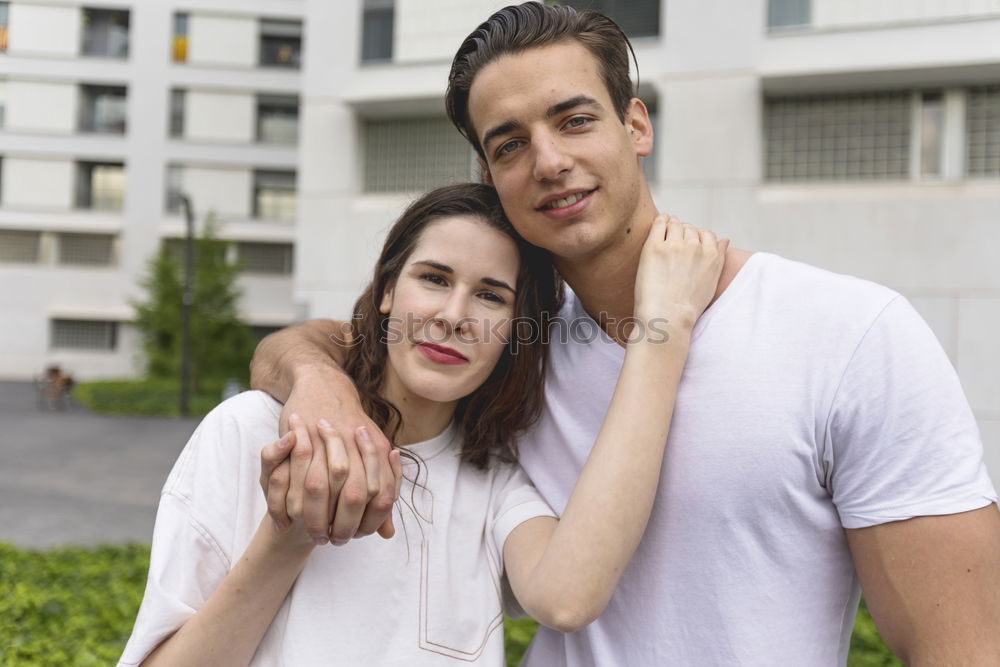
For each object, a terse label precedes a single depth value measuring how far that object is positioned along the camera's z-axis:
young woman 1.31
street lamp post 15.90
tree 20.72
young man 1.21
